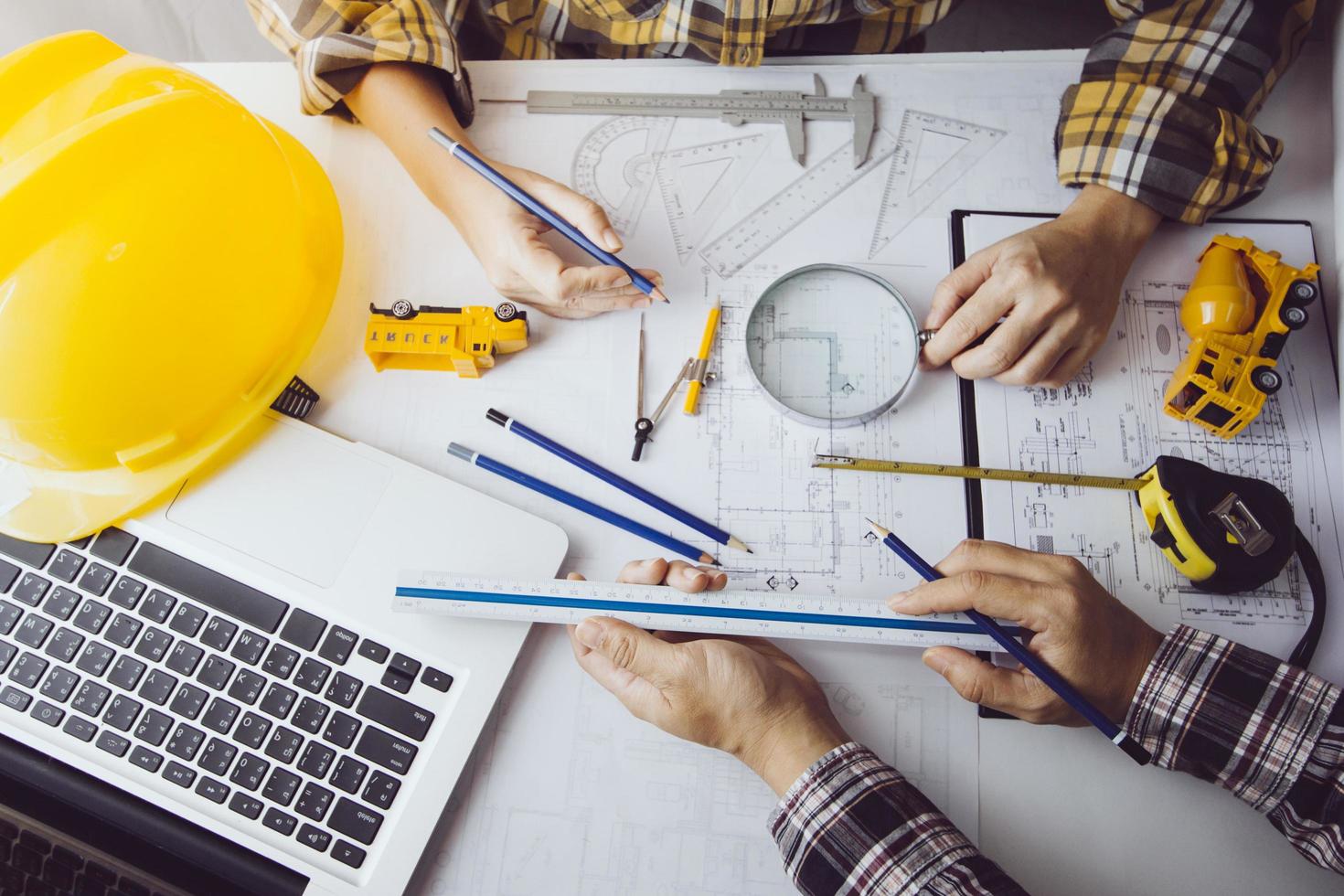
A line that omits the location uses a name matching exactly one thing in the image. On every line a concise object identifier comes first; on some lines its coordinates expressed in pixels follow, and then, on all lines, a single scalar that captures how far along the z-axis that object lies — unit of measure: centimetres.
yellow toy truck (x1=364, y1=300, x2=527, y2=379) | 111
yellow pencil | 113
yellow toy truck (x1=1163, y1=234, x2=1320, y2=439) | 102
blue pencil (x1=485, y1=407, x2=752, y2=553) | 106
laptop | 93
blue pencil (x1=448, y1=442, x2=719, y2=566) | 106
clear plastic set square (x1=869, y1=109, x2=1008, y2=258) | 122
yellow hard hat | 84
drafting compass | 110
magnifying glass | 111
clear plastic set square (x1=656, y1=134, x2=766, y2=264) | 123
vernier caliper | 126
